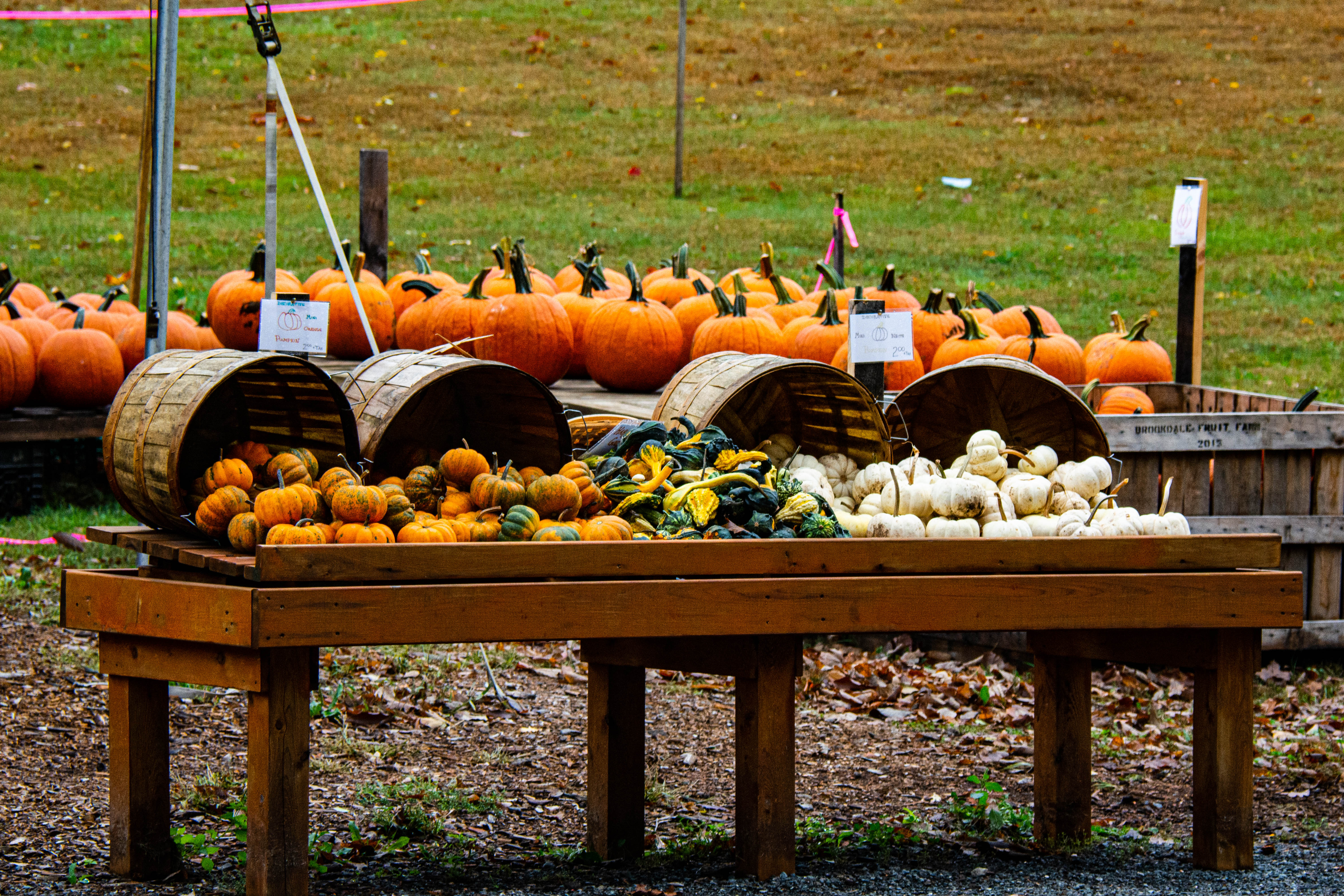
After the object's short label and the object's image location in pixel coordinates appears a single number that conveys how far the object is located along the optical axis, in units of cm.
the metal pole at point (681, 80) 3319
